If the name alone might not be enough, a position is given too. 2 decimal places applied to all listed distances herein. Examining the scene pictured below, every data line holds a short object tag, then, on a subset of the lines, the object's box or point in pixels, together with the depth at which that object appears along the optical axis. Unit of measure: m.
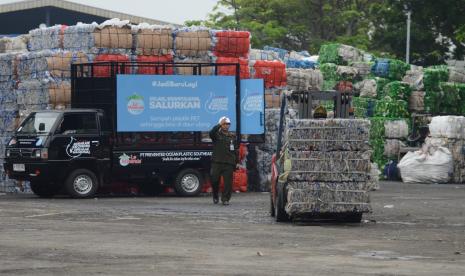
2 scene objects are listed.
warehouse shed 73.38
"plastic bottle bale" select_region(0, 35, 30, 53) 34.24
